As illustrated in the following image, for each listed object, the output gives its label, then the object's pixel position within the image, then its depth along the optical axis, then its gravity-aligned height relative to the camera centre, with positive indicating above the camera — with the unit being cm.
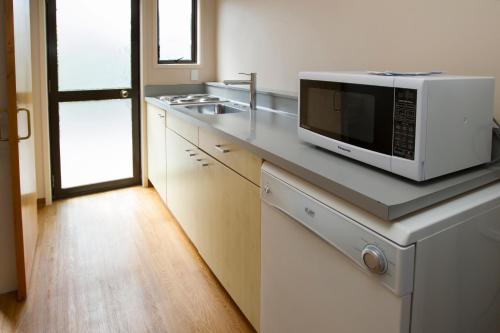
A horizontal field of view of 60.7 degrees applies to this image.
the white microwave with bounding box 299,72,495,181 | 116 -7
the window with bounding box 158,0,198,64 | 393 +61
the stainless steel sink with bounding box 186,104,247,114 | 321 -9
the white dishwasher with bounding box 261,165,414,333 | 105 -51
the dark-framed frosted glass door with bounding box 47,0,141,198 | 361 +3
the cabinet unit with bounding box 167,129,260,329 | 188 -64
